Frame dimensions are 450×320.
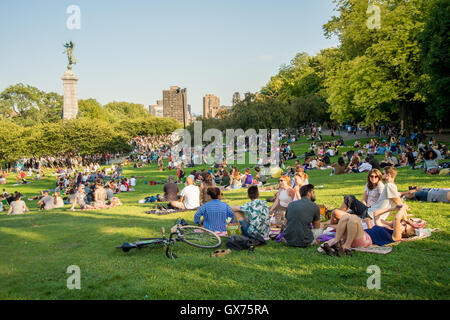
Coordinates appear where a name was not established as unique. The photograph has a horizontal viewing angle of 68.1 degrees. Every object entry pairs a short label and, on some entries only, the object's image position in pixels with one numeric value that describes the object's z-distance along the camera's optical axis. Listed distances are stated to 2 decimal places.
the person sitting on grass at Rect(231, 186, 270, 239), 6.86
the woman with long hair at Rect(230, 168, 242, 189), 17.28
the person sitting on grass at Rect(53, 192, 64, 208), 16.62
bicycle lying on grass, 6.60
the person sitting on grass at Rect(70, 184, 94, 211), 13.67
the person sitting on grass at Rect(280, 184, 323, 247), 6.35
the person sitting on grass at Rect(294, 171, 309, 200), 8.35
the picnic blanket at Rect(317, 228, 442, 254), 5.88
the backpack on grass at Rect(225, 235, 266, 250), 6.48
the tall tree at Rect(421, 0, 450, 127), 21.41
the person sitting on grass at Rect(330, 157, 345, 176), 18.02
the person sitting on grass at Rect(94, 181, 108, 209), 13.45
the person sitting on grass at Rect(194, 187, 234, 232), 7.63
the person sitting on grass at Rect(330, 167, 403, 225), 6.89
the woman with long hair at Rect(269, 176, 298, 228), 8.25
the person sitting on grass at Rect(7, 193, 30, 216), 14.35
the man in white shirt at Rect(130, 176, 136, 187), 24.11
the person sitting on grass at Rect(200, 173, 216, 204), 11.32
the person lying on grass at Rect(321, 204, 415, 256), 5.92
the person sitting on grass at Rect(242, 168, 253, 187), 16.92
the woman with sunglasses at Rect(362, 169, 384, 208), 7.48
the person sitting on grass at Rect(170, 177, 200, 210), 11.25
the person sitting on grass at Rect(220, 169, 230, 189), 17.86
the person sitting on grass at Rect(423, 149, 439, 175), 13.39
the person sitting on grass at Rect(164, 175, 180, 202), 12.23
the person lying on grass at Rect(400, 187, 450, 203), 9.03
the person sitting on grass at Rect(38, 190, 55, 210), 16.20
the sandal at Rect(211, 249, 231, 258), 6.16
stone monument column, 57.62
